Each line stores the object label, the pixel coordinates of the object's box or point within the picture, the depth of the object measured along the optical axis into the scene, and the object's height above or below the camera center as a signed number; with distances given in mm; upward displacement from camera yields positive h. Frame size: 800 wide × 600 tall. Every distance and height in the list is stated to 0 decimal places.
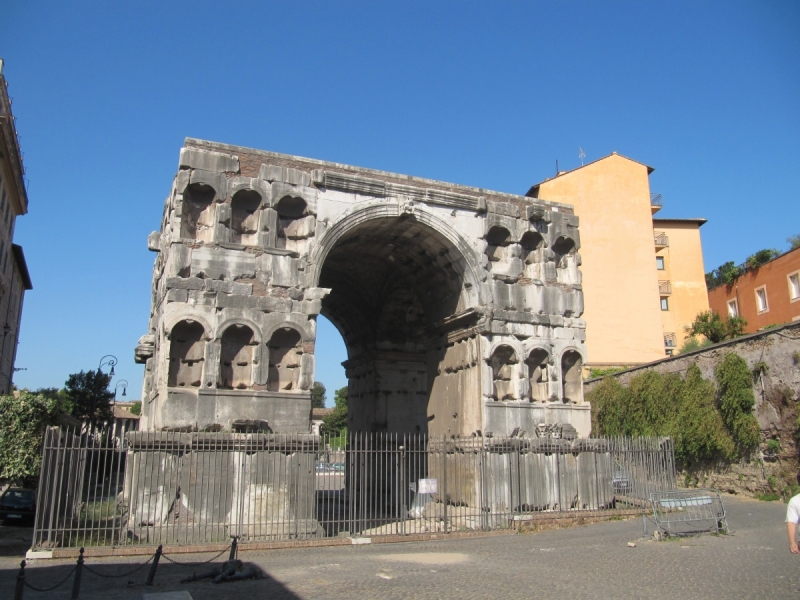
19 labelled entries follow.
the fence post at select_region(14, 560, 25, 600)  6613 -1184
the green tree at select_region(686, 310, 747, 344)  29812 +5417
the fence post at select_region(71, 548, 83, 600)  7586 -1324
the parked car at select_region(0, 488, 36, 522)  16312 -1066
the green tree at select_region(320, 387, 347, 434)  61144 +3357
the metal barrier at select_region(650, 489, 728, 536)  11727 -1089
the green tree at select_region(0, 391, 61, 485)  16031 +553
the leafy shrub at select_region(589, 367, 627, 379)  28661 +3344
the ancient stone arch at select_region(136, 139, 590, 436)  12844 +3452
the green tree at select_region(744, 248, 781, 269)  29594 +8241
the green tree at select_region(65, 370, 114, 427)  32647 +3038
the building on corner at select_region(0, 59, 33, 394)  25828 +9763
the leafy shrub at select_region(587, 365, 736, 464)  18016 +1160
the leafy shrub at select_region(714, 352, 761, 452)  16844 +1269
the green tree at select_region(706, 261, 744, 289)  32509 +9578
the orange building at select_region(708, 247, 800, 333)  27797 +6741
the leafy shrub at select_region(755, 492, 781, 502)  16030 -986
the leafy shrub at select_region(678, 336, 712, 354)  28750 +4609
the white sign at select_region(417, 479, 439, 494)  13261 -561
